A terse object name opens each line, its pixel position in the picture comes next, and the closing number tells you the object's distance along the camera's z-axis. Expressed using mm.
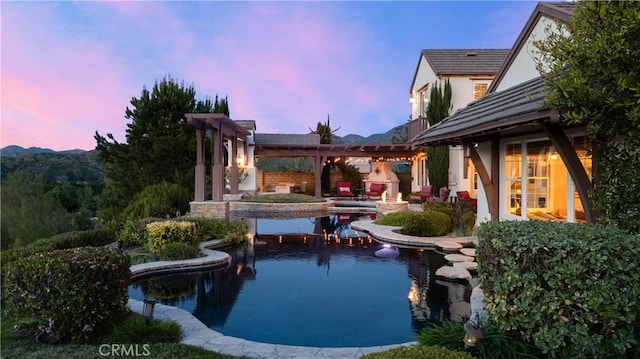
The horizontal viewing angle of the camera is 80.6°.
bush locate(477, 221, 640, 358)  2928
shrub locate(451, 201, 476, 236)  10805
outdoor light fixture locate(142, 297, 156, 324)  4340
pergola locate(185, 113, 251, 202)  14293
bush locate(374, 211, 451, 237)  10570
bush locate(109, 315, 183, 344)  4080
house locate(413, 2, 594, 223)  5301
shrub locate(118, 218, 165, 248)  9750
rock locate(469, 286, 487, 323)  3971
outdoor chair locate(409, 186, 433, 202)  17312
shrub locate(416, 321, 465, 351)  3611
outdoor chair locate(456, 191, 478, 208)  14693
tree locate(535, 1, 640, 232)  3744
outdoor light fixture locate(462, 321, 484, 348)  3270
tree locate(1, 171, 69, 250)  10008
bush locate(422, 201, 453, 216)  11742
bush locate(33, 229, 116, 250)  7609
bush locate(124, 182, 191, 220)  13266
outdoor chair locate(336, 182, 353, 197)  22531
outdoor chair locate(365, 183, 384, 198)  21531
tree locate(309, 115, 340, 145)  27609
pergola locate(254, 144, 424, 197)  22375
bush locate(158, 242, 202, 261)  7705
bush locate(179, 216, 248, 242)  10136
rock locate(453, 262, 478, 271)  7180
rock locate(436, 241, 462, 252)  9055
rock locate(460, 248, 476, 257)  8340
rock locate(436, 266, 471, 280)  6762
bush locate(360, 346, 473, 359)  2803
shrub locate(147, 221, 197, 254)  8398
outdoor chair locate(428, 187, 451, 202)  15680
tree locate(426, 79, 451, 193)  17031
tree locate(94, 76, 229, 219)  17875
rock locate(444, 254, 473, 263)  7847
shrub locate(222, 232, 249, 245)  10203
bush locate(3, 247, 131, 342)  3932
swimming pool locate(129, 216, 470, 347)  4848
